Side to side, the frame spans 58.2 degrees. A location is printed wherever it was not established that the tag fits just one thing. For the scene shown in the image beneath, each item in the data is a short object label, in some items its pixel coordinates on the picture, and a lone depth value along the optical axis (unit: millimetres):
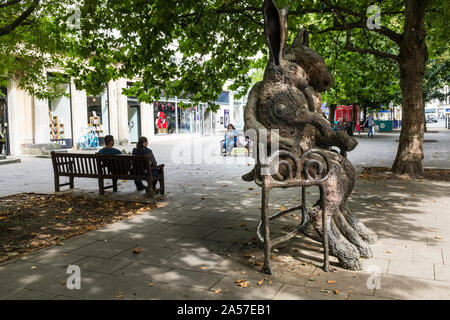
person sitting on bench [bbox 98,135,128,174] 8773
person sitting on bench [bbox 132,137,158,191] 9066
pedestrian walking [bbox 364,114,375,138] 30364
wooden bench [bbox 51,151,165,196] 8469
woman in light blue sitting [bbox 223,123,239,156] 16741
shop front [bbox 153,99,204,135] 30484
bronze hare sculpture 4422
